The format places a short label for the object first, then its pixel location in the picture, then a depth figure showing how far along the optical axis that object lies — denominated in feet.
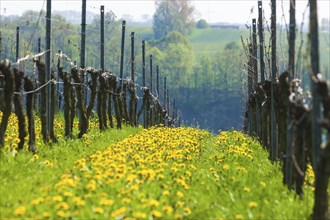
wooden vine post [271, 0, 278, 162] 81.82
